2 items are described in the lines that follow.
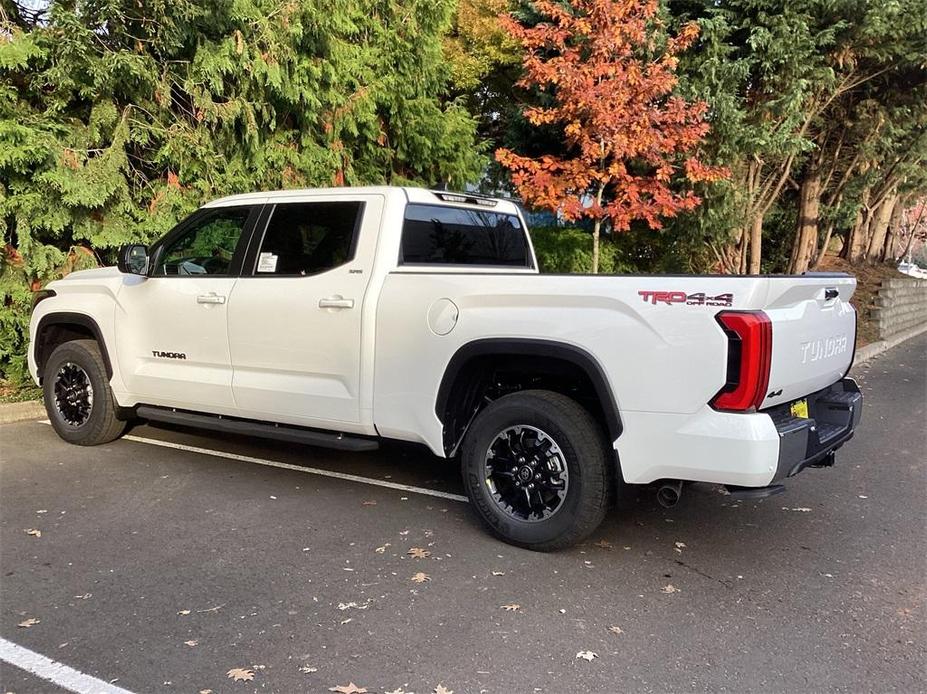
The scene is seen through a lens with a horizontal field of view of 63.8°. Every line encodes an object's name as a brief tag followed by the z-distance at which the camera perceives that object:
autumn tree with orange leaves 9.89
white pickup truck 3.49
